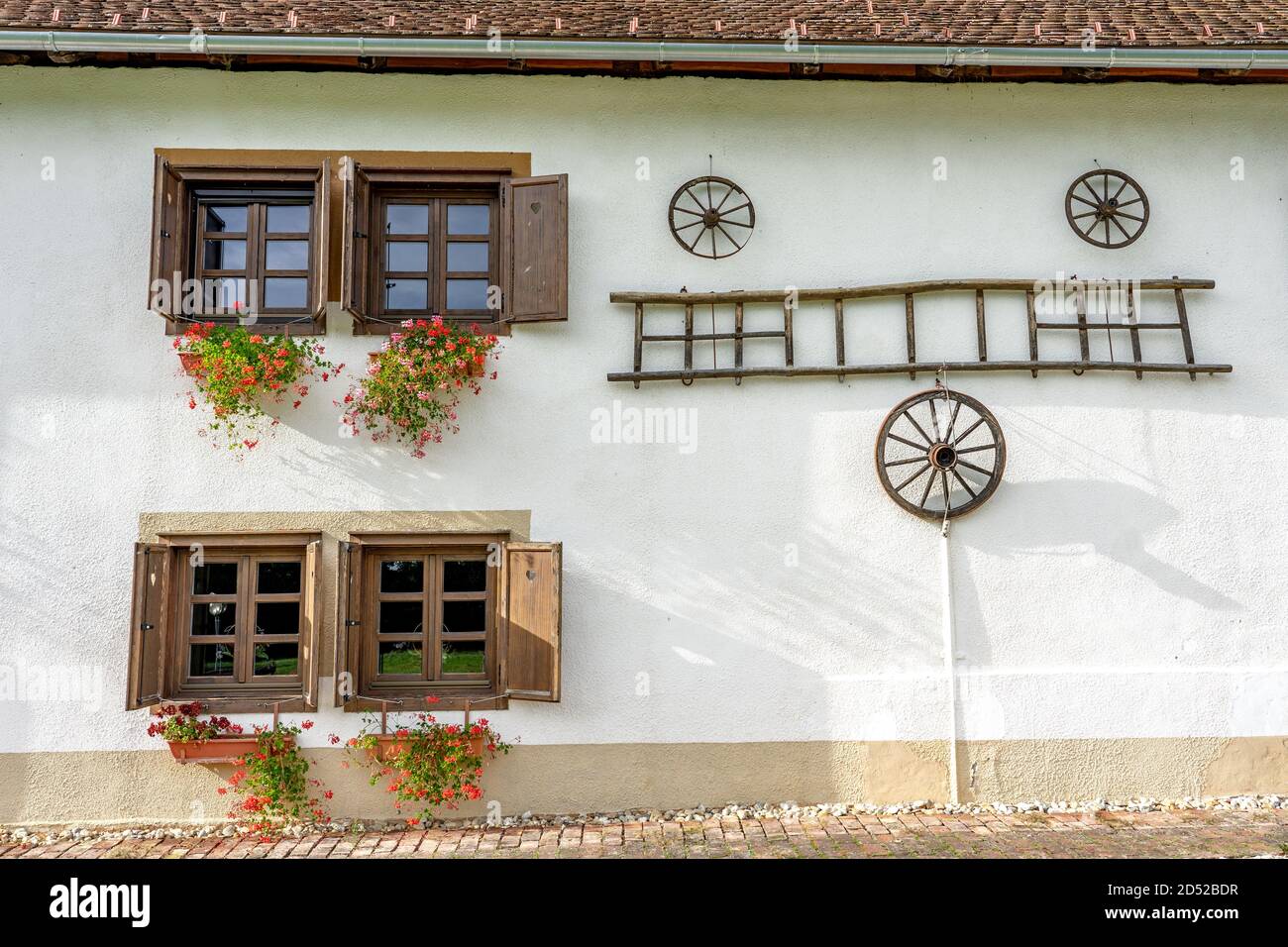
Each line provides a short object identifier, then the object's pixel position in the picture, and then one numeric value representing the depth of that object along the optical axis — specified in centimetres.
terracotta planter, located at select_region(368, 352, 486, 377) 677
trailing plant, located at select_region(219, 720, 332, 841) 646
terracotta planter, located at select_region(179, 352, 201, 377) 661
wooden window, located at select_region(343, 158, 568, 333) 683
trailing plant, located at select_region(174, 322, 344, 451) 651
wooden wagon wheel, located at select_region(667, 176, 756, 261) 704
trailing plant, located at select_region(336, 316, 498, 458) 660
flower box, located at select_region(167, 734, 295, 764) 646
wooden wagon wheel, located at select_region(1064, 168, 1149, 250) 707
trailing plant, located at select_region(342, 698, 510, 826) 647
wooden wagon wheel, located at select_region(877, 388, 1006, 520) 680
